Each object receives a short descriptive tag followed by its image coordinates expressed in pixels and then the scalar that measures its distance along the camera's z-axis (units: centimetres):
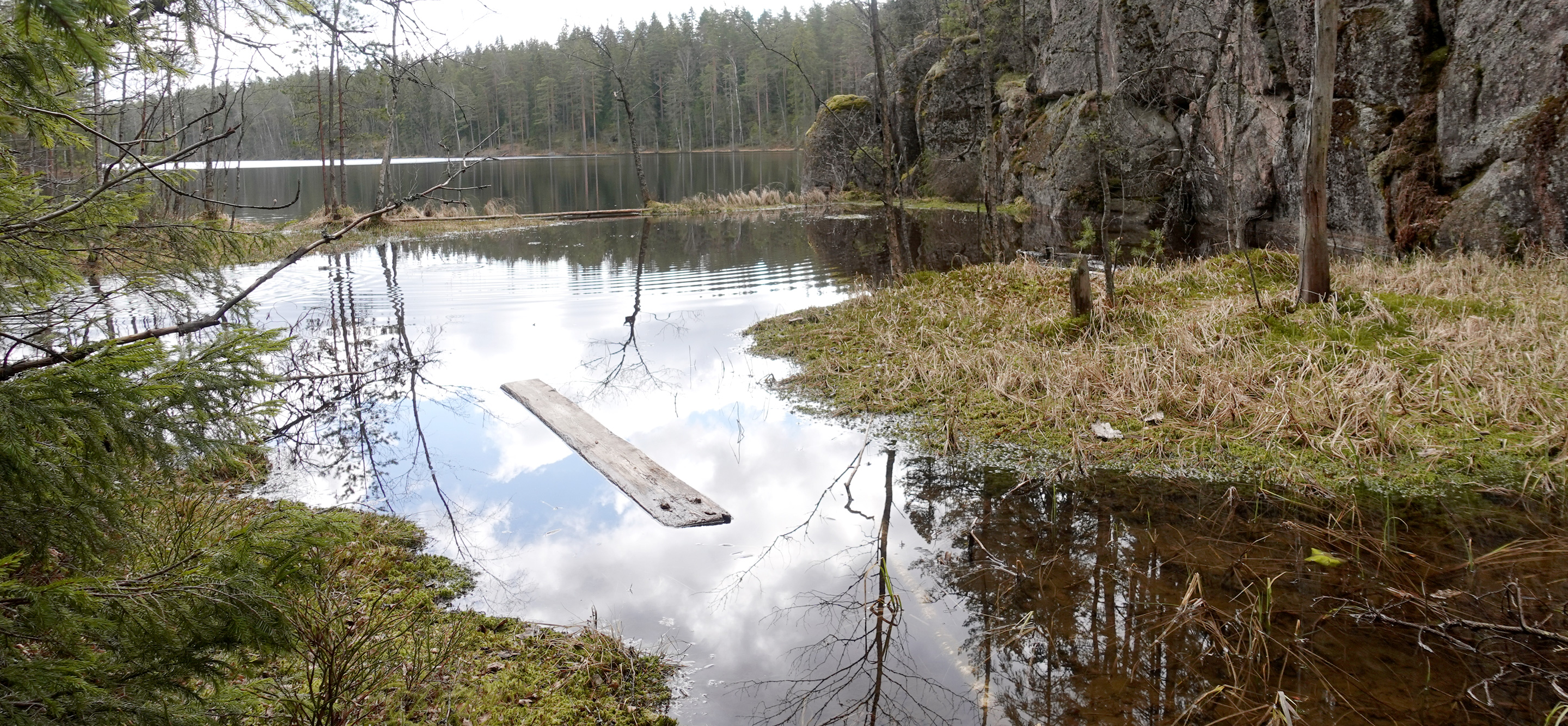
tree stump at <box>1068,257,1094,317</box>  882
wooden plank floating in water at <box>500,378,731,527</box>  588
